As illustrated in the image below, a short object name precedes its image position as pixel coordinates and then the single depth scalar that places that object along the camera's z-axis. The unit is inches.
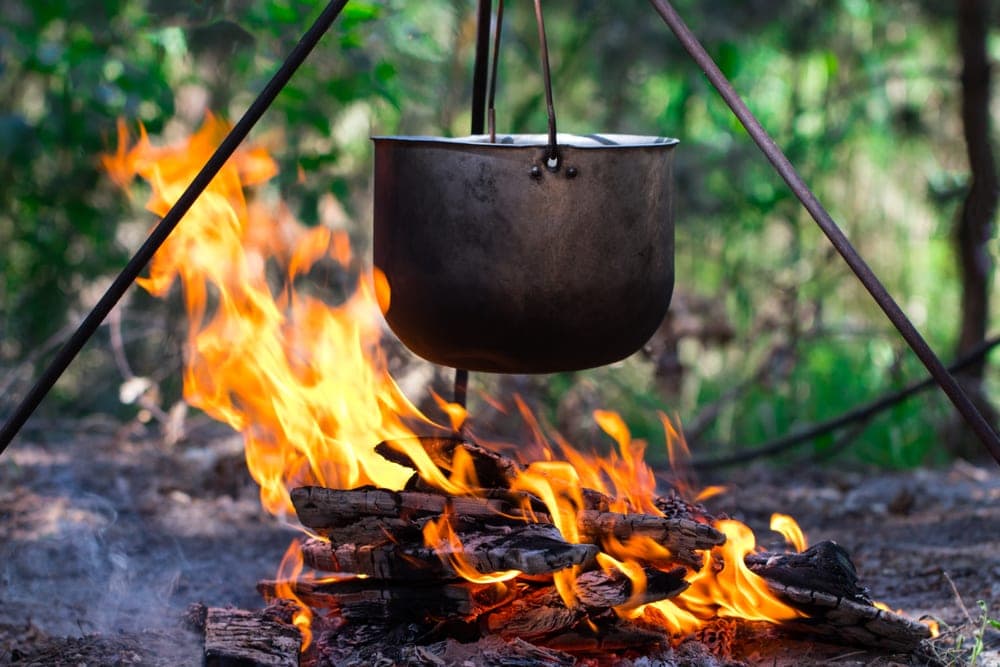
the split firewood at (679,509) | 99.3
